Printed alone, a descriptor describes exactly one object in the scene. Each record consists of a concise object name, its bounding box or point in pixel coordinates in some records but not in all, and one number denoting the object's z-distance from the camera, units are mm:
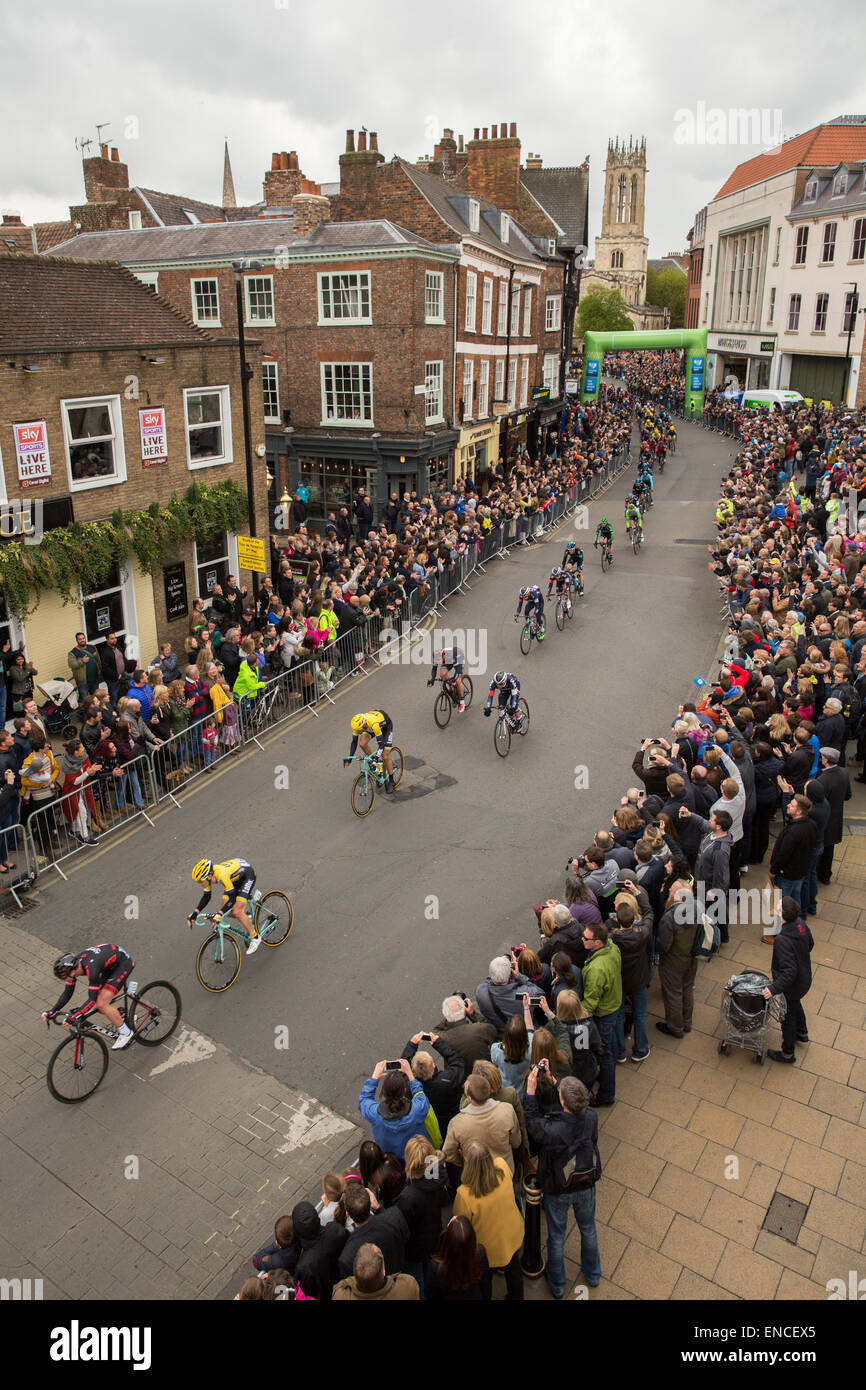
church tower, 135875
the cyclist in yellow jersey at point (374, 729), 11789
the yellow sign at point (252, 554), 17469
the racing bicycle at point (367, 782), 12305
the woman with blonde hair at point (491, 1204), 5051
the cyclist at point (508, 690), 13977
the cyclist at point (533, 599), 18203
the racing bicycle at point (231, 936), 9047
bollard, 5910
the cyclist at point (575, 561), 21109
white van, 37031
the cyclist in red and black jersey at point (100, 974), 7527
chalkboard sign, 17859
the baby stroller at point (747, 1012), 7355
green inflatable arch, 43406
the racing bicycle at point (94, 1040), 7719
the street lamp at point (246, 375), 15500
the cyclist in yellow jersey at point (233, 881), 8672
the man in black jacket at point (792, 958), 7125
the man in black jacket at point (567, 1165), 5434
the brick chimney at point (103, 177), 33719
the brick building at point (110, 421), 14531
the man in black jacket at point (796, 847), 8453
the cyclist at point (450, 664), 14789
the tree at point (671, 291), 135250
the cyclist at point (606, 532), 24781
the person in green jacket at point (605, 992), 6902
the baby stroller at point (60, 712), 13820
